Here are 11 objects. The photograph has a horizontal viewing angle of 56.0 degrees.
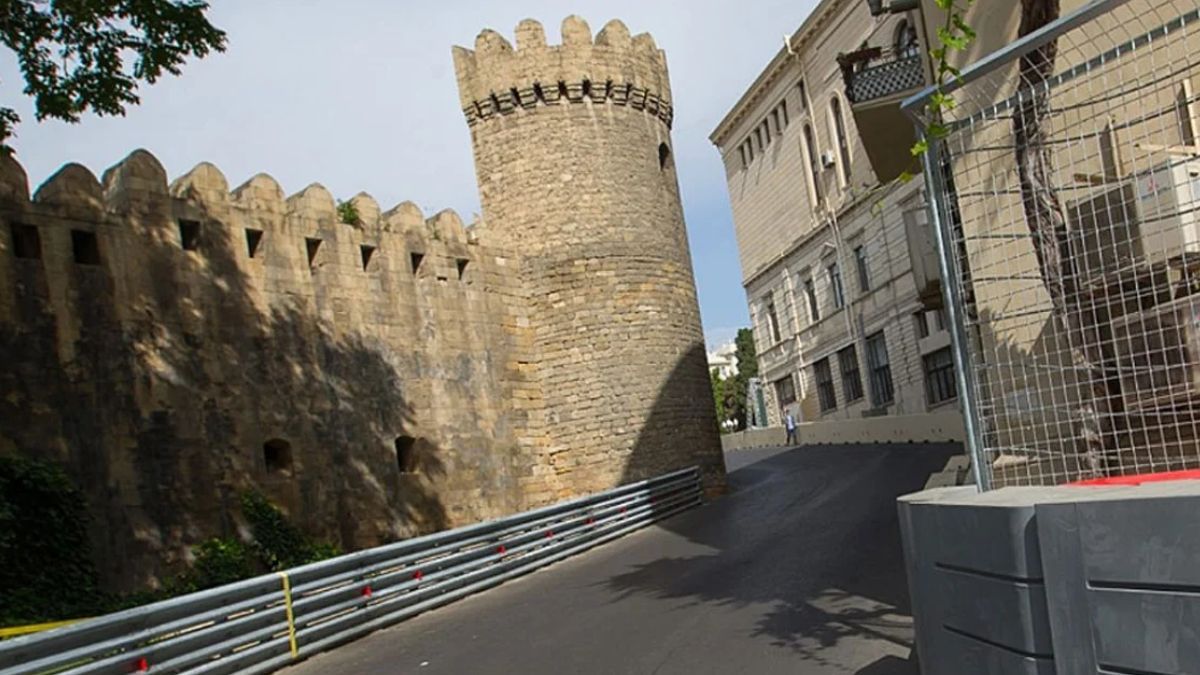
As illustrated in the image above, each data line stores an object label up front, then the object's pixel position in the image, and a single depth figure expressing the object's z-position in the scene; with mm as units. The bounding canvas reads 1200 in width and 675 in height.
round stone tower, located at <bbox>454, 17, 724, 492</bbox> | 22188
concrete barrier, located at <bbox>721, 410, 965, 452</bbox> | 30219
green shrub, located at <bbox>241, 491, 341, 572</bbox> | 15578
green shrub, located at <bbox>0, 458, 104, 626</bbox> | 12289
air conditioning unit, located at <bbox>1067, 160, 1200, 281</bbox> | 3936
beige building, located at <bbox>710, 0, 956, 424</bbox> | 35000
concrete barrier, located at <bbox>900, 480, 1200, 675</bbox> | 2766
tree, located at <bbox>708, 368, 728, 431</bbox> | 86262
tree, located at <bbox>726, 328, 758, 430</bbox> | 80562
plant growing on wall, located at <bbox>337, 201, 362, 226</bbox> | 18750
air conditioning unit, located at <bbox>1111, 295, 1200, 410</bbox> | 4203
